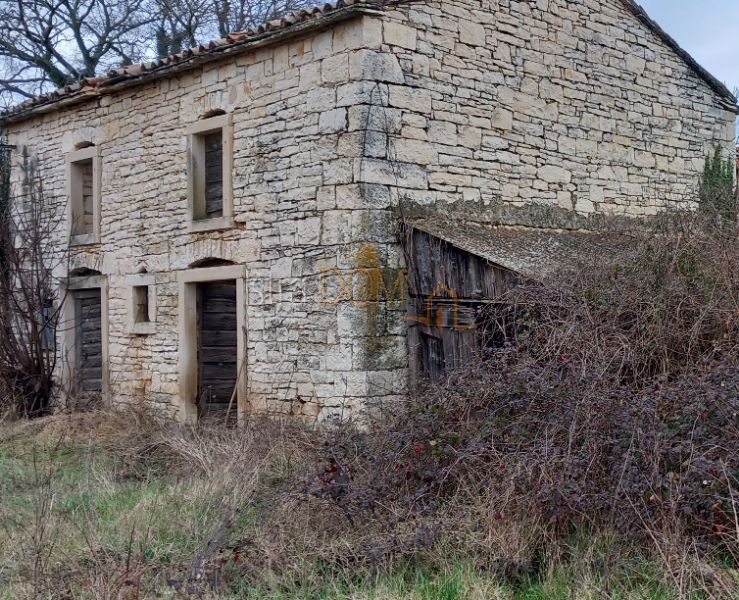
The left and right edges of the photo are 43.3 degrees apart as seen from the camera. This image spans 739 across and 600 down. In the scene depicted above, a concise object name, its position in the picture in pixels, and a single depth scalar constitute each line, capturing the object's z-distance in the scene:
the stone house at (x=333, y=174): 9.25
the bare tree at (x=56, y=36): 21.59
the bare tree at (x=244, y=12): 22.64
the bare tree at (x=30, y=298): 12.93
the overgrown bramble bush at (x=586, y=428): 5.51
